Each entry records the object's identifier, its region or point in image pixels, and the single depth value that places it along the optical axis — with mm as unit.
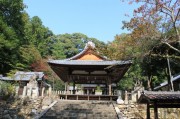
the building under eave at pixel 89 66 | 21922
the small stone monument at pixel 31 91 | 19931
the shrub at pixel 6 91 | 19300
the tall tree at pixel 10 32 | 34353
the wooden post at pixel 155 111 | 11188
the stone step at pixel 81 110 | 15344
